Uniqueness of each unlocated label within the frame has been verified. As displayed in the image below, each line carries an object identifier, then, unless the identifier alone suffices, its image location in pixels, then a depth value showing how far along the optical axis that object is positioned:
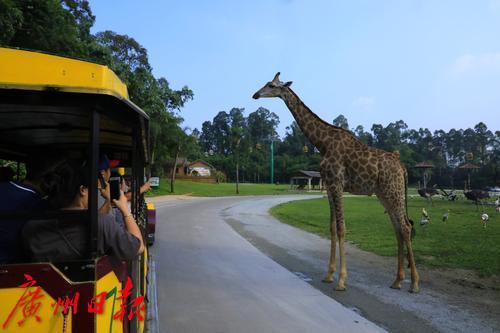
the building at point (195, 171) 74.19
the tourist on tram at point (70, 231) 2.72
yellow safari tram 2.55
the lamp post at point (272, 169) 95.12
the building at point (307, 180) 70.62
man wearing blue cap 3.64
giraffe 7.27
